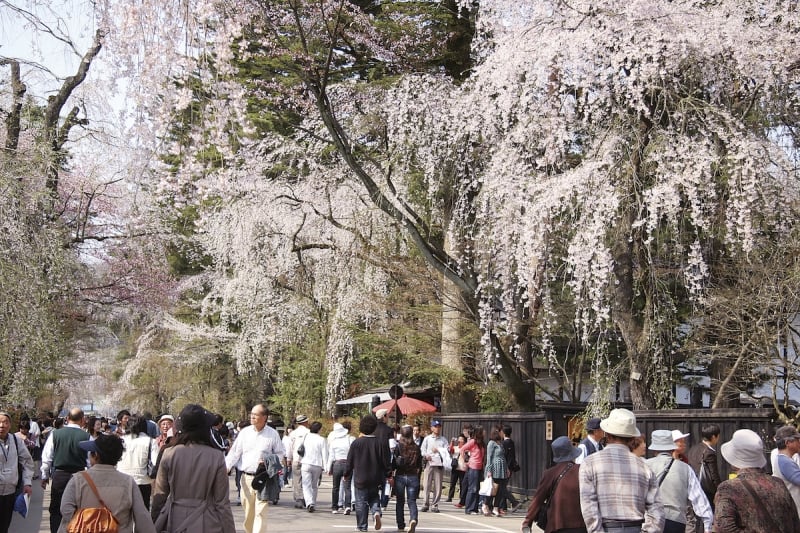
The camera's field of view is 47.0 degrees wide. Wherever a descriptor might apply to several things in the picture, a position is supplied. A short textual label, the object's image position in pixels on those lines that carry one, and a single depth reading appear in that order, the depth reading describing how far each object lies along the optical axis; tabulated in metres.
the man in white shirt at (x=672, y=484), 7.33
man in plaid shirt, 5.83
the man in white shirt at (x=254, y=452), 10.87
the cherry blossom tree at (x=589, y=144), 13.11
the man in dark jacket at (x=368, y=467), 12.98
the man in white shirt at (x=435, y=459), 17.97
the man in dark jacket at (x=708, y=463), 9.45
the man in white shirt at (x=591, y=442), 9.92
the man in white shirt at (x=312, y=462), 16.47
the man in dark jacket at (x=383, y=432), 13.17
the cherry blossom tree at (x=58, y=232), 14.11
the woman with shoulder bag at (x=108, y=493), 6.00
